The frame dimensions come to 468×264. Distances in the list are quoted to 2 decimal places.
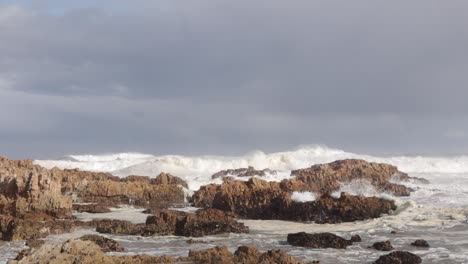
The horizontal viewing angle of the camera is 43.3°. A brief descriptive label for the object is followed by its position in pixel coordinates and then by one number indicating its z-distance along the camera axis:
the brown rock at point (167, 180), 25.17
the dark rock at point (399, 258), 9.57
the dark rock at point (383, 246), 10.87
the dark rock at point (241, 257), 8.66
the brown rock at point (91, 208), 17.64
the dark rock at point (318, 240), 11.16
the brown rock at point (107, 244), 10.54
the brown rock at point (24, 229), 12.24
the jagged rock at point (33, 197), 15.66
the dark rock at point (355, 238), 11.87
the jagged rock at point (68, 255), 7.64
